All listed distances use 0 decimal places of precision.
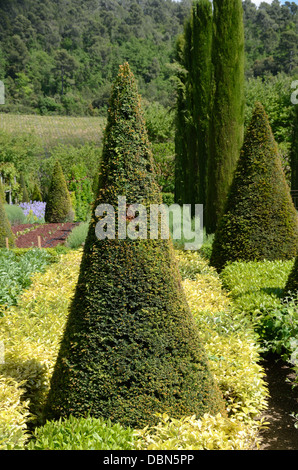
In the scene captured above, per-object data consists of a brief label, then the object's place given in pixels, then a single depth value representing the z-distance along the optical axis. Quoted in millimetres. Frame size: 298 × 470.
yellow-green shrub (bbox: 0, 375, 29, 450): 2701
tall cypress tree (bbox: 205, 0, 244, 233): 10828
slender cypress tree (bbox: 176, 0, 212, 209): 13414
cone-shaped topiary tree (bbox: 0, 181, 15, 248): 10508
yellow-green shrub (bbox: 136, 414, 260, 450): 2623
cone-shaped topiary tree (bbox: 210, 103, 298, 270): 7379
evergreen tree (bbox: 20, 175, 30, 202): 27908
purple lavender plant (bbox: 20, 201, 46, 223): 19250
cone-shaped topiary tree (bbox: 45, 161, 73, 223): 17969
